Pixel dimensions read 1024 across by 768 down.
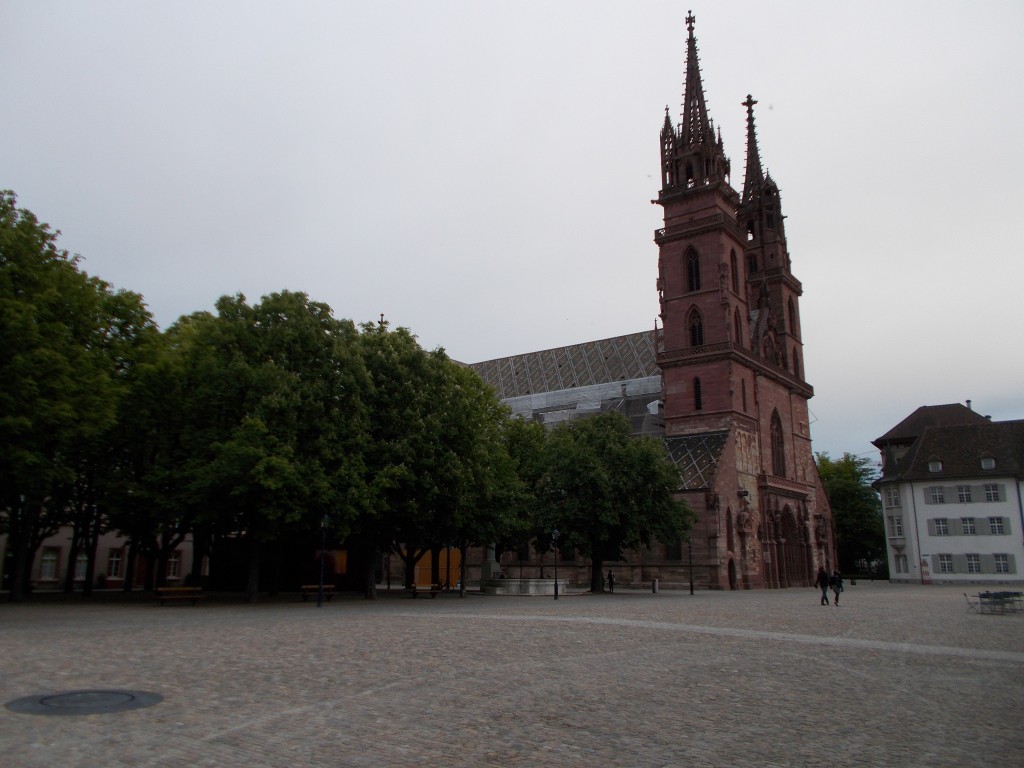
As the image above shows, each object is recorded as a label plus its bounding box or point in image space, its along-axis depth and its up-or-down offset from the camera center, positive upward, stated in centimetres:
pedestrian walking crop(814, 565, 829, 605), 3578 -82
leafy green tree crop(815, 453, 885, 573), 9632 +496
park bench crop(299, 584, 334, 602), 3544 -129
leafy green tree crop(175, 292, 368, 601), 3092 +548
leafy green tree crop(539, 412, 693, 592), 4628 +366
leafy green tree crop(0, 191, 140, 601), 2627 +625
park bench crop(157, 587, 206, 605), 3152 -123
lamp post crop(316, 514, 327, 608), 3120 -105
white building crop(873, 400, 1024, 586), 6825 +462
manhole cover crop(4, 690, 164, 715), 995 -174
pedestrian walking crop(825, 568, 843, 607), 3643 -95
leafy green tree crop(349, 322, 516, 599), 3544 +442
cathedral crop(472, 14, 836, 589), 5956 +1520
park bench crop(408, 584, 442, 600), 4062 -143
